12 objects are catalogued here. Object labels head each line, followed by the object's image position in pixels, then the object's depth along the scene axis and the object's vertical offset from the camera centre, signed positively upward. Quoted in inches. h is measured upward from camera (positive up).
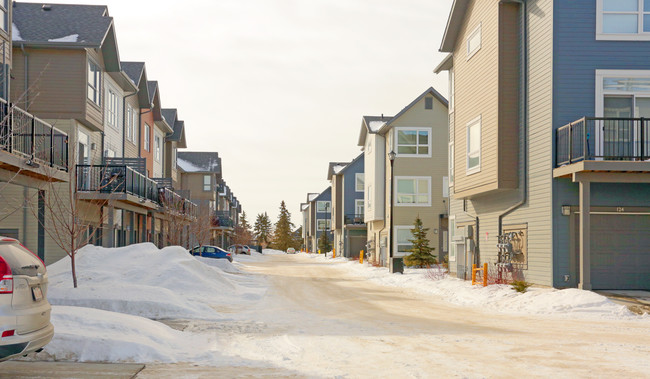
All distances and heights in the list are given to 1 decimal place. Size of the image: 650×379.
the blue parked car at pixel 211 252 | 1676.9 -94.1
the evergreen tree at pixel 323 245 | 3575.3 -158.1
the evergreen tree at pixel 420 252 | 1514.5 -81.6
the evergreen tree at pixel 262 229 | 5693.9 -110.5
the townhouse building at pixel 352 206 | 2628.0 +46.1
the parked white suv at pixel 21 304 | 284.7 -41.3
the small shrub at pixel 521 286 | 730.8 -77.3
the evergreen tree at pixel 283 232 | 5078.7 -122.6
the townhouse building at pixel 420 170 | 1712.6 +128.0
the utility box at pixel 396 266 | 1326.3 -100.7
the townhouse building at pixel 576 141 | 733.3 +93.2
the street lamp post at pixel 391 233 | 1311.3 -33.8
